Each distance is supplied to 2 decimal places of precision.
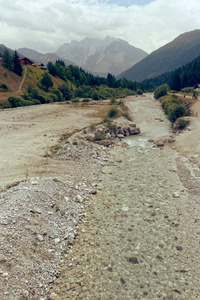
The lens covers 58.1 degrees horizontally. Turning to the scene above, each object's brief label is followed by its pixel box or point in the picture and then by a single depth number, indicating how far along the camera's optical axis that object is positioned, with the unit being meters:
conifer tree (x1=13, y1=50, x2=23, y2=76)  88.00
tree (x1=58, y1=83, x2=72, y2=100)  90.24
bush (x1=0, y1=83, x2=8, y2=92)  72.71
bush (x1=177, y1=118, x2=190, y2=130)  40.31
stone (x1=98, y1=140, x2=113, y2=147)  31.30
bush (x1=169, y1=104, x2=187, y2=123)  47.21
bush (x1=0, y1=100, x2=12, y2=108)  57.86
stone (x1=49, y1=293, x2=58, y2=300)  8.80
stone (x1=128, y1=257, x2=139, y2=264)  10.72
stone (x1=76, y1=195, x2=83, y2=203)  16.05
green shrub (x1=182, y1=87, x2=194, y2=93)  92.76
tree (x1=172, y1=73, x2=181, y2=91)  107.94
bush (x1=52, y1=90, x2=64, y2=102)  85.57
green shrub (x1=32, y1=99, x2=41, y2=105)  69.47
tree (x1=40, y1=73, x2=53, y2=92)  86.19
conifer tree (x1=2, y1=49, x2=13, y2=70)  86.06
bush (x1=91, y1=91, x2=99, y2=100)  95.50
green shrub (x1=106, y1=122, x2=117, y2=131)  38.22
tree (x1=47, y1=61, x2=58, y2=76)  110.20
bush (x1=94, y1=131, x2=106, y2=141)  32.11
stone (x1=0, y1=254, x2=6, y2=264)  9.04
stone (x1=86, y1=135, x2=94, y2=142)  30.95
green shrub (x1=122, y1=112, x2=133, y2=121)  48.34
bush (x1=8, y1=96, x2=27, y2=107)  60.35
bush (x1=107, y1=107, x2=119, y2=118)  46.34
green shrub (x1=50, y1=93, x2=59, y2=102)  80.62
